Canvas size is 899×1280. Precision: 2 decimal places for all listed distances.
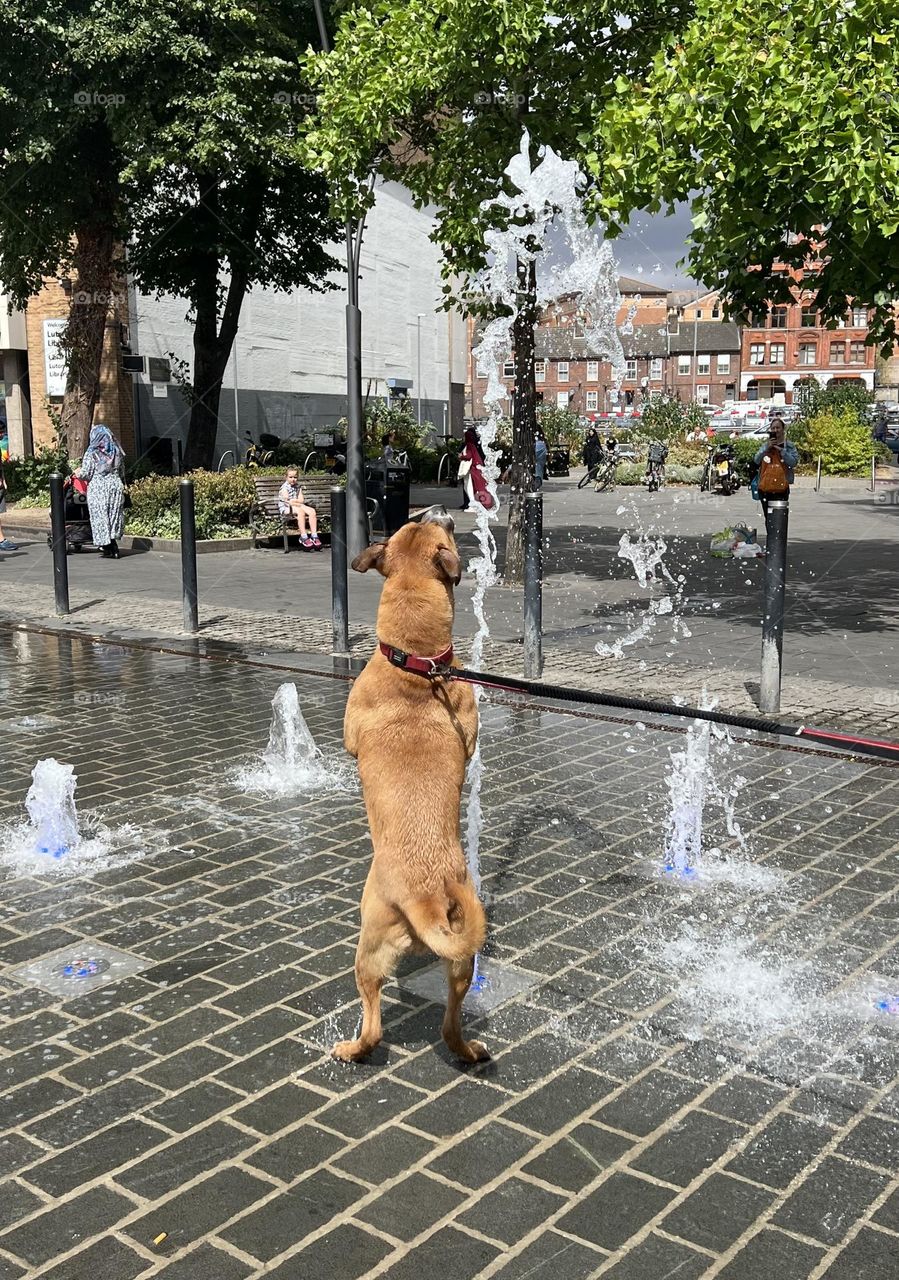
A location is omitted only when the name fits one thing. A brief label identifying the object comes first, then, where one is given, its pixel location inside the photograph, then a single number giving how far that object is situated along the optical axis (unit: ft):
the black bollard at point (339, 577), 31.91
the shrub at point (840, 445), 120.78
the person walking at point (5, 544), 62.69
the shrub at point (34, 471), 80.48
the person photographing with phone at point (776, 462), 56.24
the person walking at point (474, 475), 59.31
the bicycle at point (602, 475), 114.11
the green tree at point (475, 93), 37.19
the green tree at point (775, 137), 26.35
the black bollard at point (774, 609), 25.36
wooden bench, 62.85
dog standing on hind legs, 10.87
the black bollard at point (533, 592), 28.07
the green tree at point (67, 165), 61.26
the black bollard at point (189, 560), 36.88
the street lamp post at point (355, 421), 55.98
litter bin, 65.57
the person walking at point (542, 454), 87.88
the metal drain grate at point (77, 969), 13.64
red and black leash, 11.71
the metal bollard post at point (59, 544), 39.78
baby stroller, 61.98
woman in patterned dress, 58.80
